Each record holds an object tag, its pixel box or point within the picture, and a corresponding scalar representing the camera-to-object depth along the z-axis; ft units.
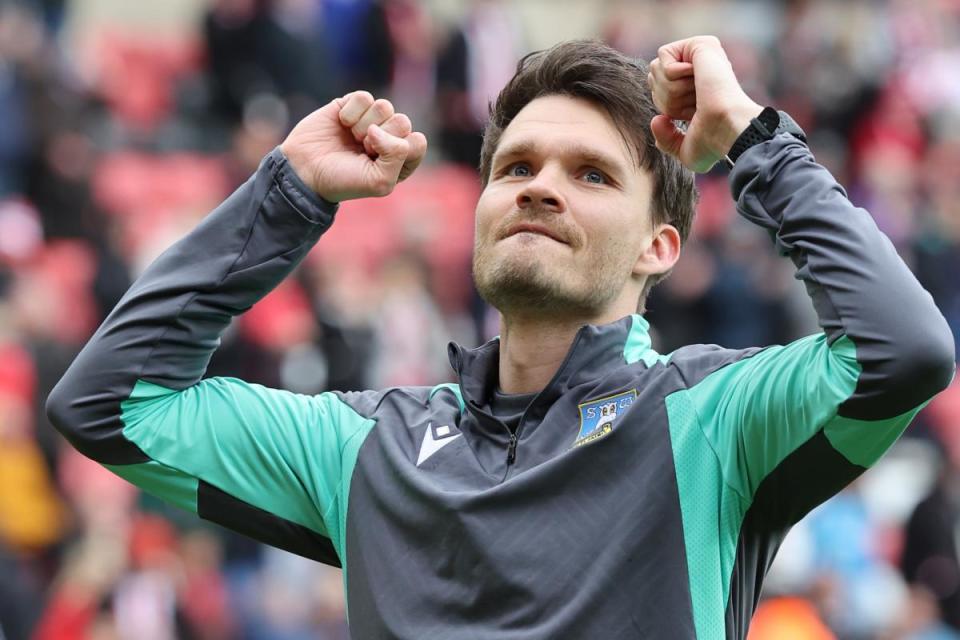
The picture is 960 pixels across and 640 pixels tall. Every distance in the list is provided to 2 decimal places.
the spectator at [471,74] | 80.74
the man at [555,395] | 20.27
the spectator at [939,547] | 63.41
